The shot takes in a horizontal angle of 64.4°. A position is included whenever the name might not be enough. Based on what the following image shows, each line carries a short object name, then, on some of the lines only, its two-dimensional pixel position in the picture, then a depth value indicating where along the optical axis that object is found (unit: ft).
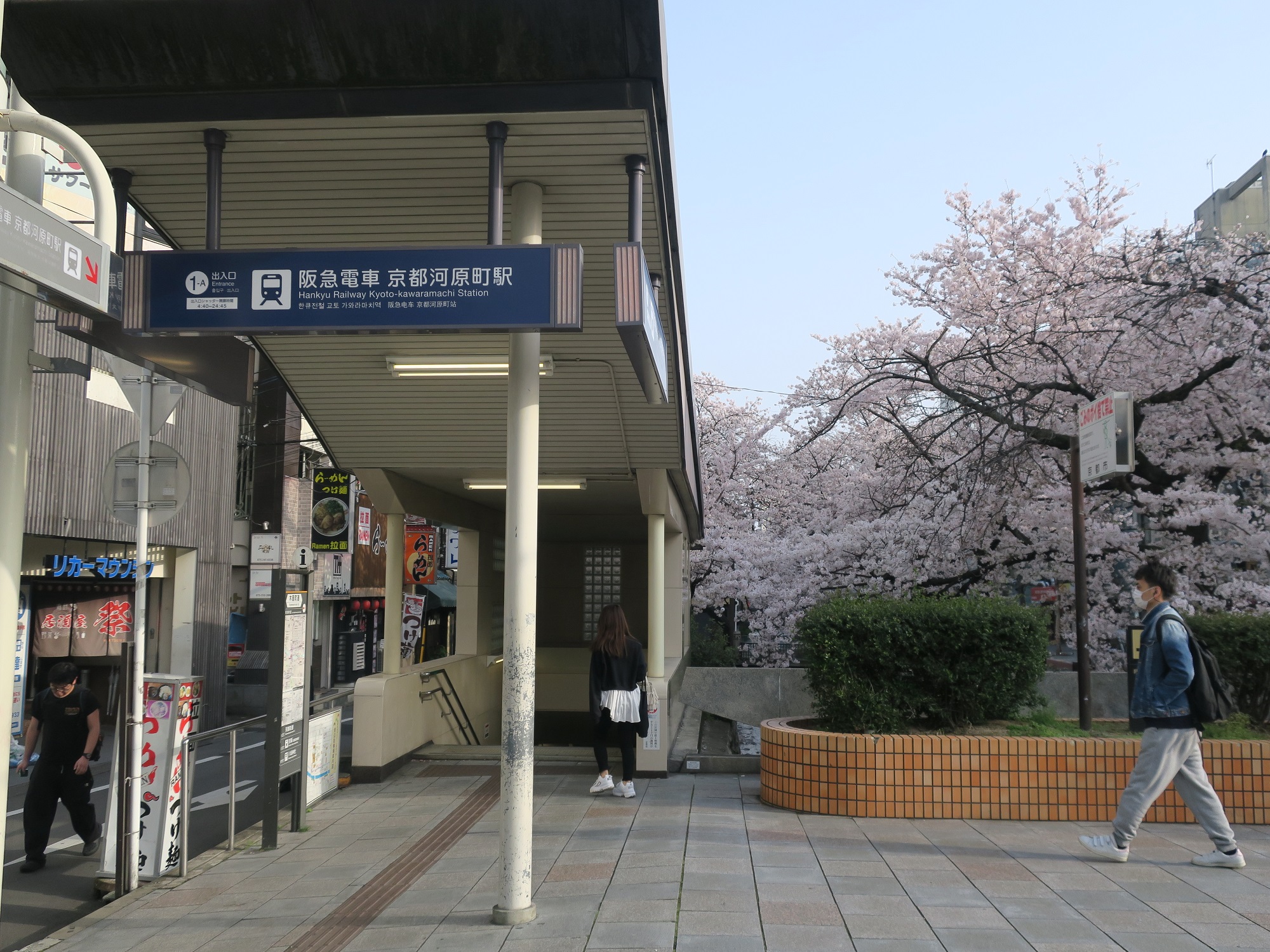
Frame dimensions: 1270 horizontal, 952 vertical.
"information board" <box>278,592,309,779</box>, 23.66
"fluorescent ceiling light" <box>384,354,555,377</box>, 25.57
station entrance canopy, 15.56
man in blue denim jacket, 18.92
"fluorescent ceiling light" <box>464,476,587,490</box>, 34.94
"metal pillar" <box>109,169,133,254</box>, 18.60
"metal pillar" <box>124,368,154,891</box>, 20.20
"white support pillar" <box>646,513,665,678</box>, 32.19
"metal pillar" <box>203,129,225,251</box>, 16.19
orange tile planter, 23.13
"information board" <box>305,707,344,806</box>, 26.32
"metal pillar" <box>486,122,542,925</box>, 16.37
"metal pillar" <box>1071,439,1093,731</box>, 25.73
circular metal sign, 22.08
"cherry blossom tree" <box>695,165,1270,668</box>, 37.78
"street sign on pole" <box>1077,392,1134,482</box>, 25.44
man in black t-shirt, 24.31
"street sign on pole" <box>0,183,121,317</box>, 12.12
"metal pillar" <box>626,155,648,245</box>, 16.78
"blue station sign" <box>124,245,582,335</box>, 15.05
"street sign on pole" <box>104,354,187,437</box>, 22.52
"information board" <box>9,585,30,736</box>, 46.06
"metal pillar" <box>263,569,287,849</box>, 22.95
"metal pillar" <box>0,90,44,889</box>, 15.16
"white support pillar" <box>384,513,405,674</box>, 34.06
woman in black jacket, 27.22
